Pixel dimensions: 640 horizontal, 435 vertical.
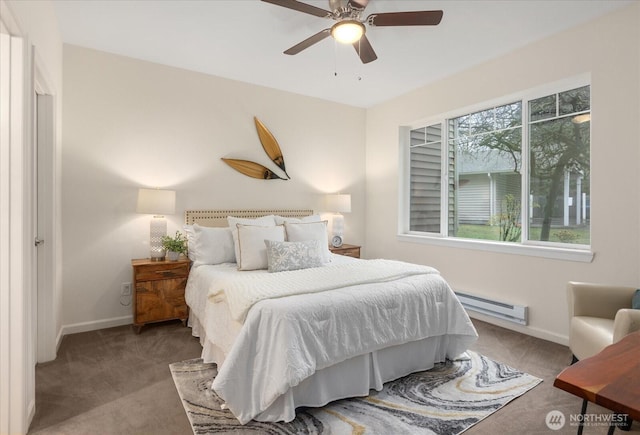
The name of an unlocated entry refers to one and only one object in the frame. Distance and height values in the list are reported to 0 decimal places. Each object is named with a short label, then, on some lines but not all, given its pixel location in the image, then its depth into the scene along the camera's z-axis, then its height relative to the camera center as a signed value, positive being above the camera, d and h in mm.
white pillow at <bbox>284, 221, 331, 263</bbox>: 3568 -203
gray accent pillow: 3084 -378
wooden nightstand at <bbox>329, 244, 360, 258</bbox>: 4602 -484
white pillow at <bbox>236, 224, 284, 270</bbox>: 3178 -304
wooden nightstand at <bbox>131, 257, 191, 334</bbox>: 3301 -741
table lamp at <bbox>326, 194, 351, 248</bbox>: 4652 +90
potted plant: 3479 -342
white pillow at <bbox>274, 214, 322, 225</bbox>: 3914 -81
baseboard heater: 3378 -942
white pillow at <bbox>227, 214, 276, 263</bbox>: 3578 -99
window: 3184 +436
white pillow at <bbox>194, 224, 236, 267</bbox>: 3416 -330
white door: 2738 -126
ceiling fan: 2191 +1236
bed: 1985 -699
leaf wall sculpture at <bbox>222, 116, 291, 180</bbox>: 4230 +604
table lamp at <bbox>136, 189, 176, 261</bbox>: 3369 +25
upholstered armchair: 2242 -677
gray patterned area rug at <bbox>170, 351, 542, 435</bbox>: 1960 -1162
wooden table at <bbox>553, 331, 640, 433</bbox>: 980 -500
